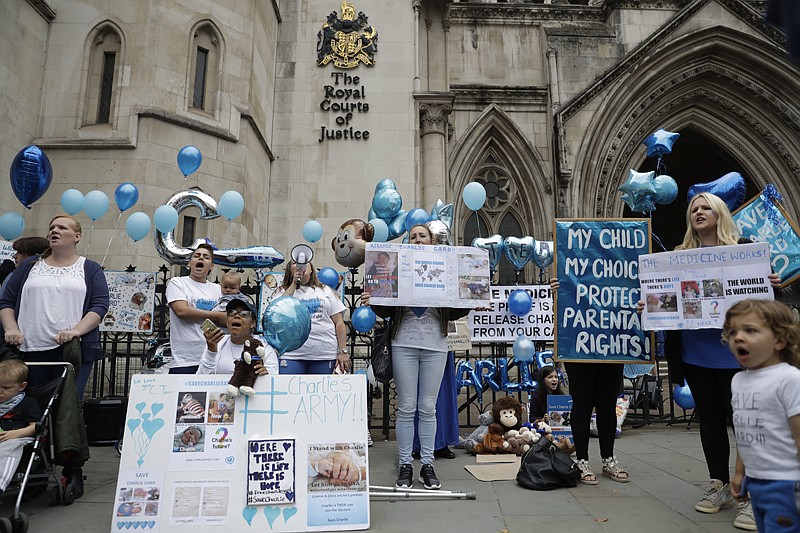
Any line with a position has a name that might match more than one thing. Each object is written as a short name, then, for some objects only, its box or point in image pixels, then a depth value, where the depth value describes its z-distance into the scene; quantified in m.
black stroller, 3.61
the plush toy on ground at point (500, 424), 5.52
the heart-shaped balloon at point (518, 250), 7.54
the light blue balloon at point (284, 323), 3.46
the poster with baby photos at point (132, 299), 7.12
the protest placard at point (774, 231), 4.23
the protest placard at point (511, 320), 7.27
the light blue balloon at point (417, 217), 5.94
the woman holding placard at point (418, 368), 4.11
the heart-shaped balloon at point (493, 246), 7.38
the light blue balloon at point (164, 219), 6.80
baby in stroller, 3.38
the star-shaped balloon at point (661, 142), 5.63
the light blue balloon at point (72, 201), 7.04
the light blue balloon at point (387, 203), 6.55
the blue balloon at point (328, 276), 6.61
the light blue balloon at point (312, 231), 7.48
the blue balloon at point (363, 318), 6.18
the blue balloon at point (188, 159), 7.59
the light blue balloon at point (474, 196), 6.73
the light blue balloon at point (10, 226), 7.18
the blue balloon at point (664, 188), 5.48
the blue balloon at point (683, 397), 6.93
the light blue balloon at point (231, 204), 7.34
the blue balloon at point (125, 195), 7.68
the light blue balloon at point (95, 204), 7.12
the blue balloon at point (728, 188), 5.10
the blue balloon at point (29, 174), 7.06
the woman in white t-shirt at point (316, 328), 4.87
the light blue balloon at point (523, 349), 6.76
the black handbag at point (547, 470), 4.13
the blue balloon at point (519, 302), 6.84
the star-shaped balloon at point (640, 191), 5.48
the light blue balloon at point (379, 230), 6.28
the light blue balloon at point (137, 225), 7.35
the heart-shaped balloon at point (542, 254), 7.78
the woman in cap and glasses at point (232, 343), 3.59
